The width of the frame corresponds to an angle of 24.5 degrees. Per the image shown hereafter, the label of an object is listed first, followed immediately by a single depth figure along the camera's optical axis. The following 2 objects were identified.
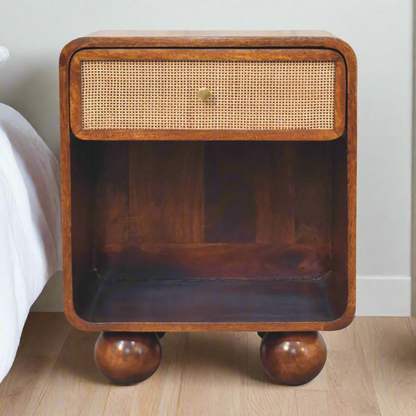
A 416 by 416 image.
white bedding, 1.38
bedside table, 1.44
